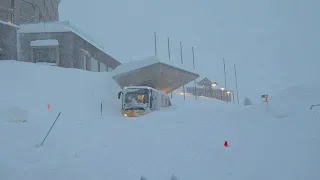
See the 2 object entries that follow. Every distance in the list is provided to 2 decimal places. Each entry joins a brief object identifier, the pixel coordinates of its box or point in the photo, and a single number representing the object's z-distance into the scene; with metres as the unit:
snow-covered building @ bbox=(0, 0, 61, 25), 37.81
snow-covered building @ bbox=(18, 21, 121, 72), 36.09
